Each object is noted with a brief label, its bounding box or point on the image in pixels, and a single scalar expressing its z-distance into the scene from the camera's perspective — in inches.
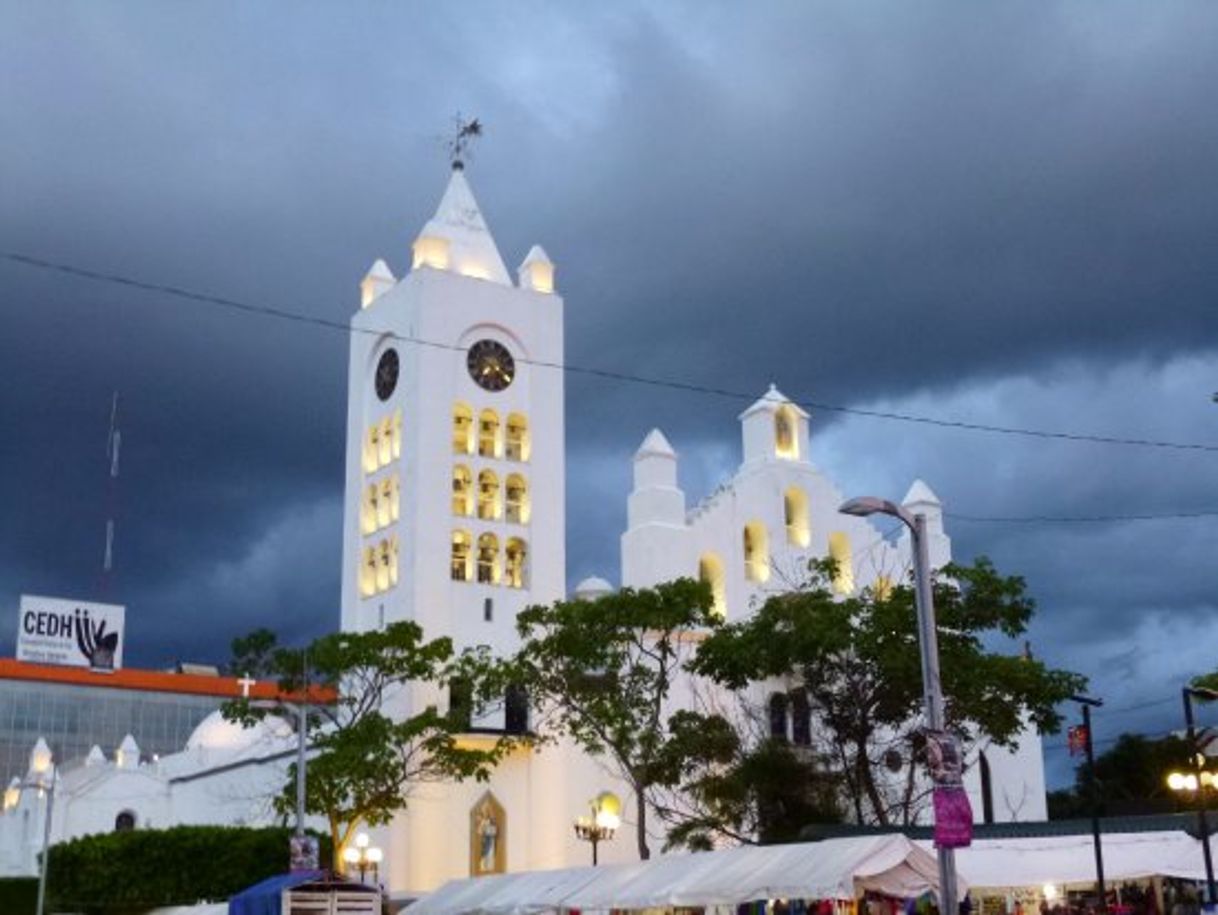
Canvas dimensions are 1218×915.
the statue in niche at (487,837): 2042.3
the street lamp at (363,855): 1626.5
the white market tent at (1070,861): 1157.7
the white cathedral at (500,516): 2084.2
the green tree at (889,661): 1512.1
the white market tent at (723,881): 807.1
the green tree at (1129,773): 2861.7
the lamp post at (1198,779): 1007.6
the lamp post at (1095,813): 1090.1
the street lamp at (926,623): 684.1
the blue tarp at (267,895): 1008.9
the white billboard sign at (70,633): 2564.0
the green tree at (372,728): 1674.5
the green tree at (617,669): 1631.4
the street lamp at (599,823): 1609.3
